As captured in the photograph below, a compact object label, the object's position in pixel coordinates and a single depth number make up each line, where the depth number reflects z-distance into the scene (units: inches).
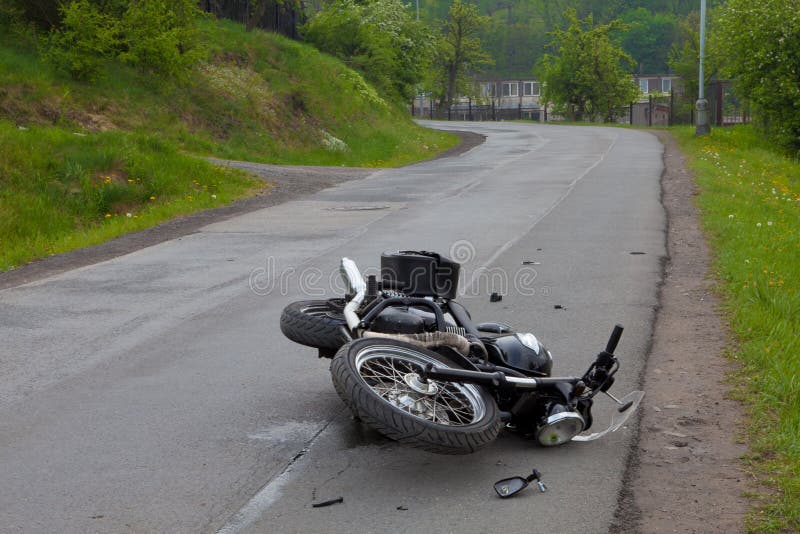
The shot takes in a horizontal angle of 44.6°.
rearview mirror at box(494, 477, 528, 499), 200.7
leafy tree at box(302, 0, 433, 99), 1934.1
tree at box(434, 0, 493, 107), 3838.6
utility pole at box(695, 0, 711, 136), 1567.1
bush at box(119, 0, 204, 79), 1109.7
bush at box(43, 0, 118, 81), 1085.1
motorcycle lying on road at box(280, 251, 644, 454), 203.8
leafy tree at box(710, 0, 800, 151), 1357.0
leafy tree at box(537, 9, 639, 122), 2851.9
